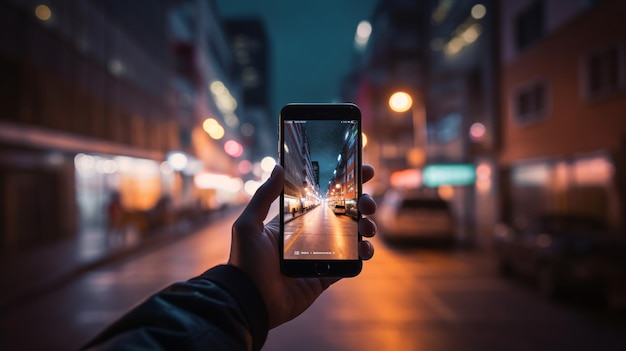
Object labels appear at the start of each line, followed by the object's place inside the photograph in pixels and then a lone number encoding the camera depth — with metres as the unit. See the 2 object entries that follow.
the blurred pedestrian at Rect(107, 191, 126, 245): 19.23
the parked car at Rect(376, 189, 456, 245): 16.11
